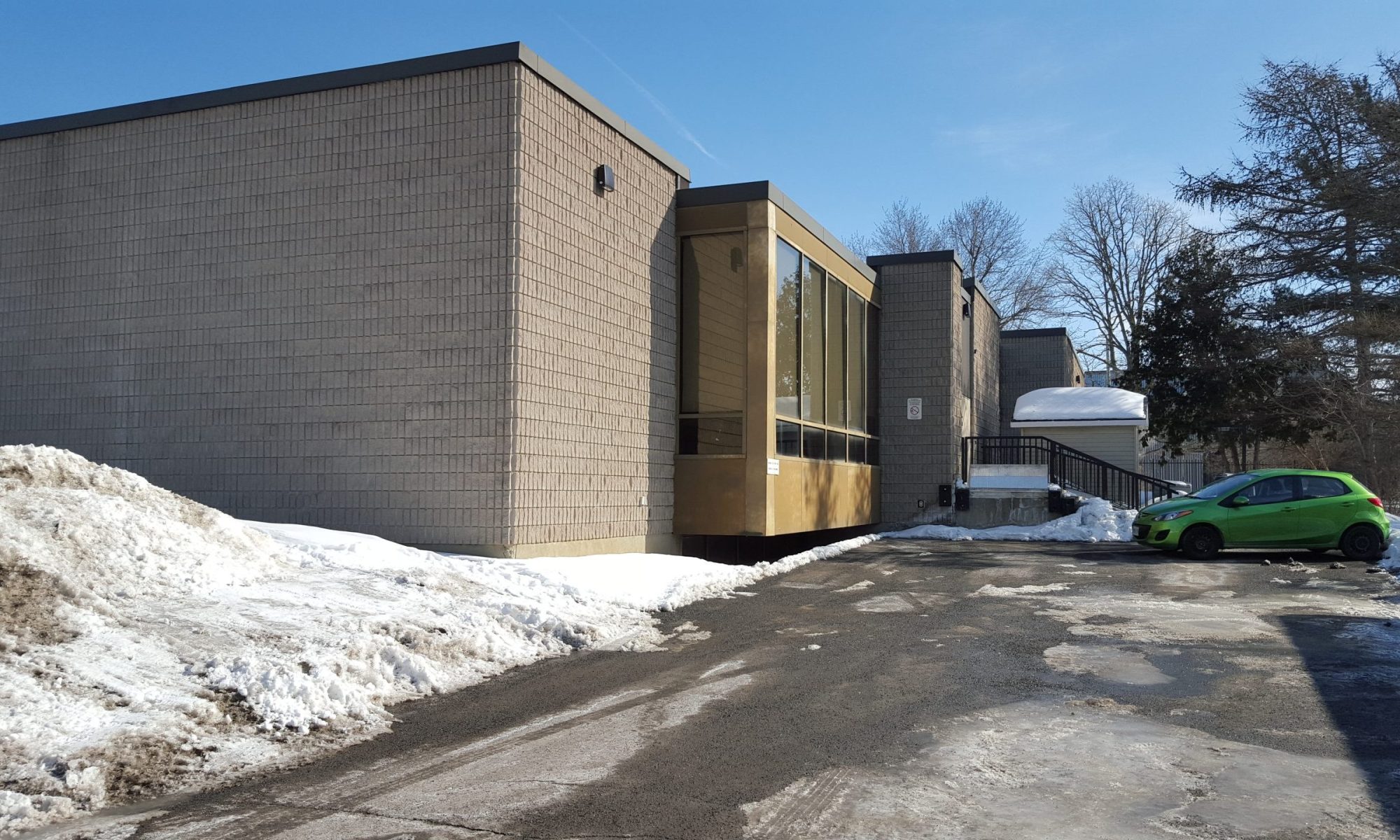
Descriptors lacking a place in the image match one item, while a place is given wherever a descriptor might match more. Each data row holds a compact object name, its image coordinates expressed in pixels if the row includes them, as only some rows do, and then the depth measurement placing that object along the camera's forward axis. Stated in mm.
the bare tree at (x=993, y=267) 54188
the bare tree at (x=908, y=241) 55856
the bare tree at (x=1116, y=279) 49562
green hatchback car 16812
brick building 11969
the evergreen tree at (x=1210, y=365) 29406
